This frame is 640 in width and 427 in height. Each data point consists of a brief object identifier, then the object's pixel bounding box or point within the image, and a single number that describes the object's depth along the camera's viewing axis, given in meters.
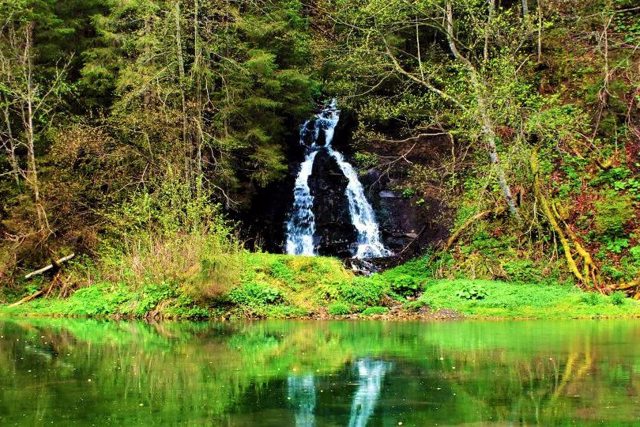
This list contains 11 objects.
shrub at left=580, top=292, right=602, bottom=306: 18.08
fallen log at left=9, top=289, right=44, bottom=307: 22.23
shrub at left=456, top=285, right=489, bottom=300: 18.95
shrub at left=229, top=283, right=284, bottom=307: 18.80
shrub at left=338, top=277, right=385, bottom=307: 19.05
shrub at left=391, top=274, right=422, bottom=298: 20.12
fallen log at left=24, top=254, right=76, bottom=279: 22.75
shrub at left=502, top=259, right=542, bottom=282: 20.42
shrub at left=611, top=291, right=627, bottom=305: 17.94
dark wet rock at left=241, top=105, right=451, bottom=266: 24.94
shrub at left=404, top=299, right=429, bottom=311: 18.67
